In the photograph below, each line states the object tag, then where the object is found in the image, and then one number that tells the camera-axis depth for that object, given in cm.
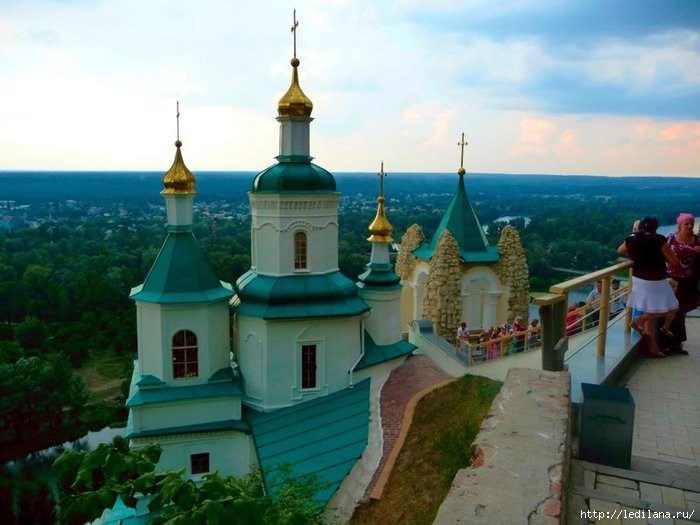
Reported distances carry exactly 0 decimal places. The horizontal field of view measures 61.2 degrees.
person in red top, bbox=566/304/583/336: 822
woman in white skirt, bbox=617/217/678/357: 674
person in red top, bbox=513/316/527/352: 1218
